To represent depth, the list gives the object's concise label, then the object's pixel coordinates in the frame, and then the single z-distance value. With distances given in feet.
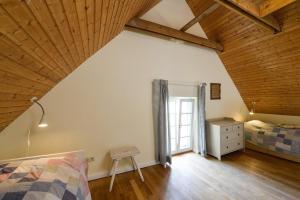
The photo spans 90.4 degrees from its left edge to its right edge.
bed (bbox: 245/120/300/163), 10.18
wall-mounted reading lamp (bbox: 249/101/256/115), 14.94
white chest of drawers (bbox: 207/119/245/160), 10.84
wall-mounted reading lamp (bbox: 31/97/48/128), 6.17
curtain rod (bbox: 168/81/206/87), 10.66
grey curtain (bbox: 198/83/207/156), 11.32
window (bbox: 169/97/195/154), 11.48
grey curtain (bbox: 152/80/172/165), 9.73
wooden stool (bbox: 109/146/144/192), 7.73
